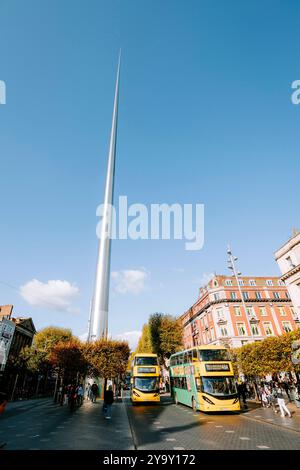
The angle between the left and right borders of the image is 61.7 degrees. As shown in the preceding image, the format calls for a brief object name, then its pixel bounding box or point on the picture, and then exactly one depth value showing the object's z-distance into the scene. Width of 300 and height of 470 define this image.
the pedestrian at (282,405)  14.97
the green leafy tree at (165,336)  47.56
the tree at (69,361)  29.44
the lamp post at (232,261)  28.19
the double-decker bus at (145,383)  22.72
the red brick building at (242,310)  47.44
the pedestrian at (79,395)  25.66
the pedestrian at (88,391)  36.72
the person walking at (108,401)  16.94
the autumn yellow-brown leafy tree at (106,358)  31.78
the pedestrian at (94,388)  22.39
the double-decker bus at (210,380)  15.96
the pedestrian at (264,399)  20.53
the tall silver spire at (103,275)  43.16
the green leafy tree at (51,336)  52.11
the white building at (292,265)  30.58
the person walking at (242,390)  20.27
